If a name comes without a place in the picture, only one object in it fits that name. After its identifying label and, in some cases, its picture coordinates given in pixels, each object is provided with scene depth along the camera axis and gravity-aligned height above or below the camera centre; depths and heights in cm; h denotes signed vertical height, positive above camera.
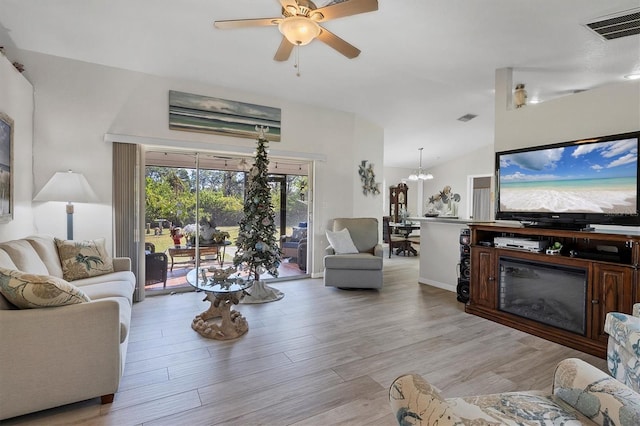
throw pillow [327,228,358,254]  486 -49
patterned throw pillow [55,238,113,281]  303 -50
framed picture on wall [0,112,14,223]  272 +36
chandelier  845 +92
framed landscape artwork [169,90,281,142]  420 +133
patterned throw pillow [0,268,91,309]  176 -46
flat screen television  263 +27
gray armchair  448 -86
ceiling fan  204 +132
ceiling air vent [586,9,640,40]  265 +165
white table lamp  314 +20
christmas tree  426 -24
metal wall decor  590 +62
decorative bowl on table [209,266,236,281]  305 -63
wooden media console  259 -67
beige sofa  171 -84
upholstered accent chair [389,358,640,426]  82 -59
